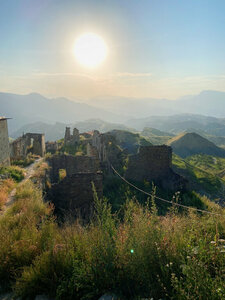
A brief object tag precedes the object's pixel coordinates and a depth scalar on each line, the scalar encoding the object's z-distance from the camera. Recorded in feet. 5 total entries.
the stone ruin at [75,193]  35.27
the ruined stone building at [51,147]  90.27
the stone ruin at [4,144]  48.65
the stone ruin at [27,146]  70.38
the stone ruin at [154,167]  57.62
